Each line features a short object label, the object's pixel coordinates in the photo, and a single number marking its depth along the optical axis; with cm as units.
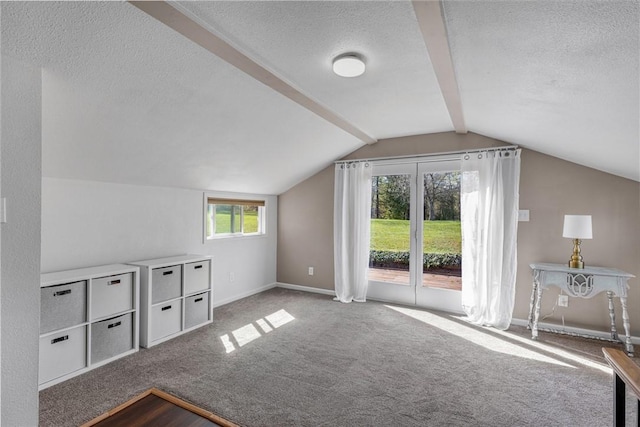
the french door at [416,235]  411
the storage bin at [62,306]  227
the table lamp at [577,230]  302
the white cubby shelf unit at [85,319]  229
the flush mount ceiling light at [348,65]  205
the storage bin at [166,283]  302
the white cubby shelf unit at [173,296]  296
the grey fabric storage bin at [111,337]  256
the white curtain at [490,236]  359
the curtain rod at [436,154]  367
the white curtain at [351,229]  457
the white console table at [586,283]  293
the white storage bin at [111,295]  257
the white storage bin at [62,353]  227
